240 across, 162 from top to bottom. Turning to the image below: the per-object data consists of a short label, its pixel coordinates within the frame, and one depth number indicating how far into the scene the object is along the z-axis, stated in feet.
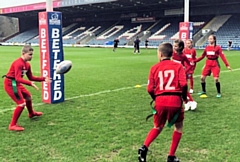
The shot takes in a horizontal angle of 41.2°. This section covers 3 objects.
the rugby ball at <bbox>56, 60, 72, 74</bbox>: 22.04
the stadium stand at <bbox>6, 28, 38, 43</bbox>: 190.60
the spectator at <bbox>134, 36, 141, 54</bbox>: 92.62
